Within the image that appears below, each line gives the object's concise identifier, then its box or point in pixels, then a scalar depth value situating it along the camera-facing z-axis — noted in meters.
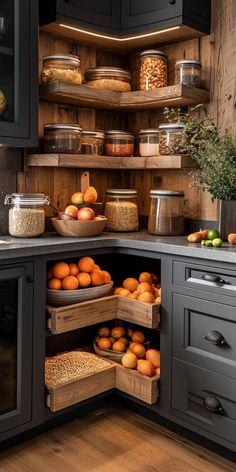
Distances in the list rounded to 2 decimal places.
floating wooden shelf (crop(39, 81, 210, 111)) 2.51
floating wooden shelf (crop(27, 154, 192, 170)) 2.52
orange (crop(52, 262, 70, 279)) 2.32
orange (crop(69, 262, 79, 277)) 2.38
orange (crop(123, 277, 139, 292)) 2.57
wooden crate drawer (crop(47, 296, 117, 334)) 2.23
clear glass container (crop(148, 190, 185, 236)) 2.63
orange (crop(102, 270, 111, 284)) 2.49
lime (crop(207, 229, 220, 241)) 2.29
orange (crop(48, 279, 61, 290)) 2.29
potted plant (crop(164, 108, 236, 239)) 2.37
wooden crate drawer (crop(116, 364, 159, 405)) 2.32
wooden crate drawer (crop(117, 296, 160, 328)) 2.31
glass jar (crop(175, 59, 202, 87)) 2.60
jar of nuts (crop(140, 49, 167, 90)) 2.71
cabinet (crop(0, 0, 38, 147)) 2.24
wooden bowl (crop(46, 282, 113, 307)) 2.28
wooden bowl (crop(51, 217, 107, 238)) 2.44
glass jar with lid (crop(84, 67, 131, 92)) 2.74
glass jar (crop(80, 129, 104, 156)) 2.72
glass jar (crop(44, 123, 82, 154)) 2.56
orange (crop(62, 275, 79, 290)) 2.32
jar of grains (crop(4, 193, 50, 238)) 2.38
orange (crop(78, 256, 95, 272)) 2.41
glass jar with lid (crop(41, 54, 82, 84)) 2.52
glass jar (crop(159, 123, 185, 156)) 2.59
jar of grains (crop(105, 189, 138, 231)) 2.74
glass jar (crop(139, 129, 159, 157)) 2.78
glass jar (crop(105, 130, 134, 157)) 2.85
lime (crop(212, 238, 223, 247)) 2.15
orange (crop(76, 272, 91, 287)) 2.38
